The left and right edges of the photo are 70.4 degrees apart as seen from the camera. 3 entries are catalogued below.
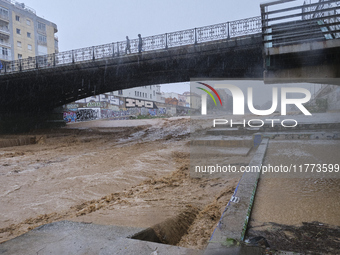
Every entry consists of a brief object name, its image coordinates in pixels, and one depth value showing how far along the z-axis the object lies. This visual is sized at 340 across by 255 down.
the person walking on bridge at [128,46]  17.50
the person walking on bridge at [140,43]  16.98
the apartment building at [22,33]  43.44
